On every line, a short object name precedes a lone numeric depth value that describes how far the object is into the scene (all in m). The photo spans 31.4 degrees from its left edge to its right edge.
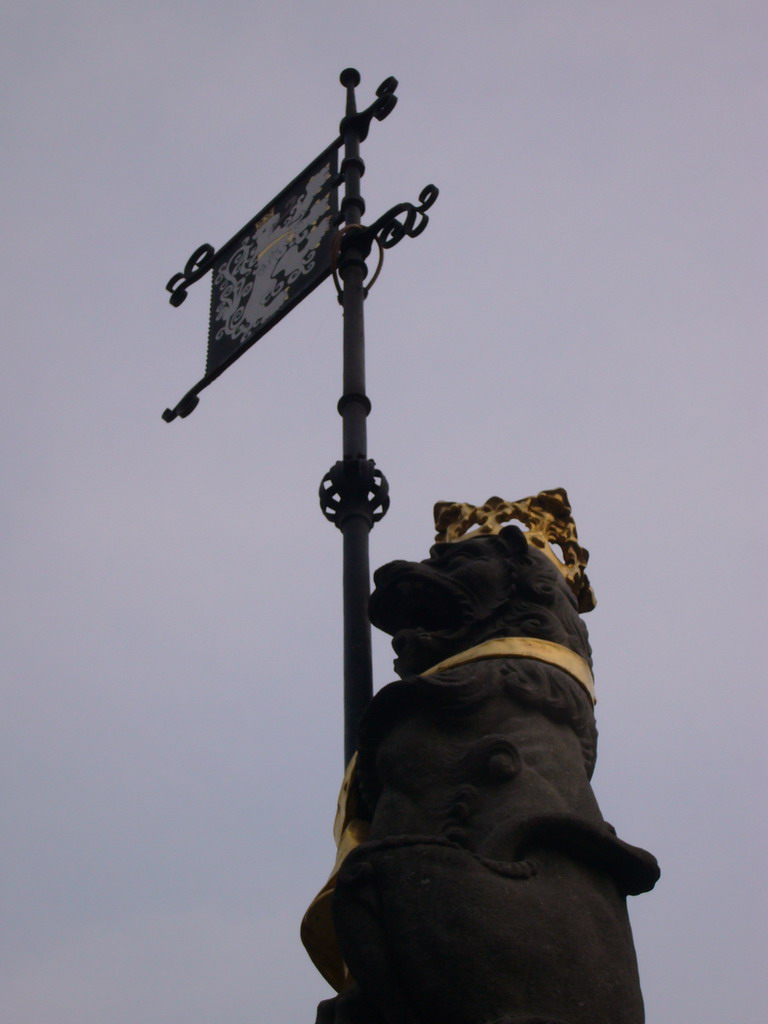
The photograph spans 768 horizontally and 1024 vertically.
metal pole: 4.69
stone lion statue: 3.36
